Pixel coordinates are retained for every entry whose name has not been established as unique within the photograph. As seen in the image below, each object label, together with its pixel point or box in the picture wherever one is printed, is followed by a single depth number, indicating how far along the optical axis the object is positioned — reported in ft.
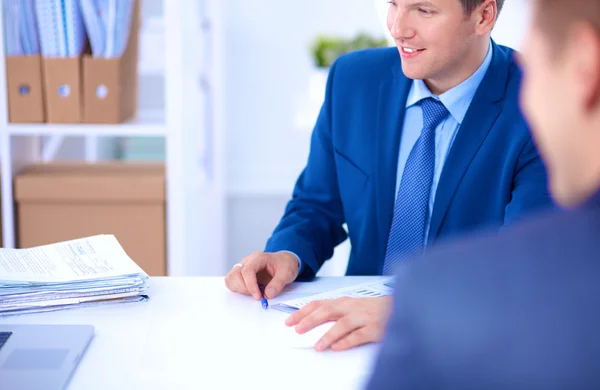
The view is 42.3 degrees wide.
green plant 10.59
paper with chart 4.14
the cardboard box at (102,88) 7.86
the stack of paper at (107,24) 7.71
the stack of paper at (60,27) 7.64
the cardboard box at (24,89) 7.80
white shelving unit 7.88
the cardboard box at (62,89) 7.82
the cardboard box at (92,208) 7.78
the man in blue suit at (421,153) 4.92
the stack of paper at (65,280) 4.10
